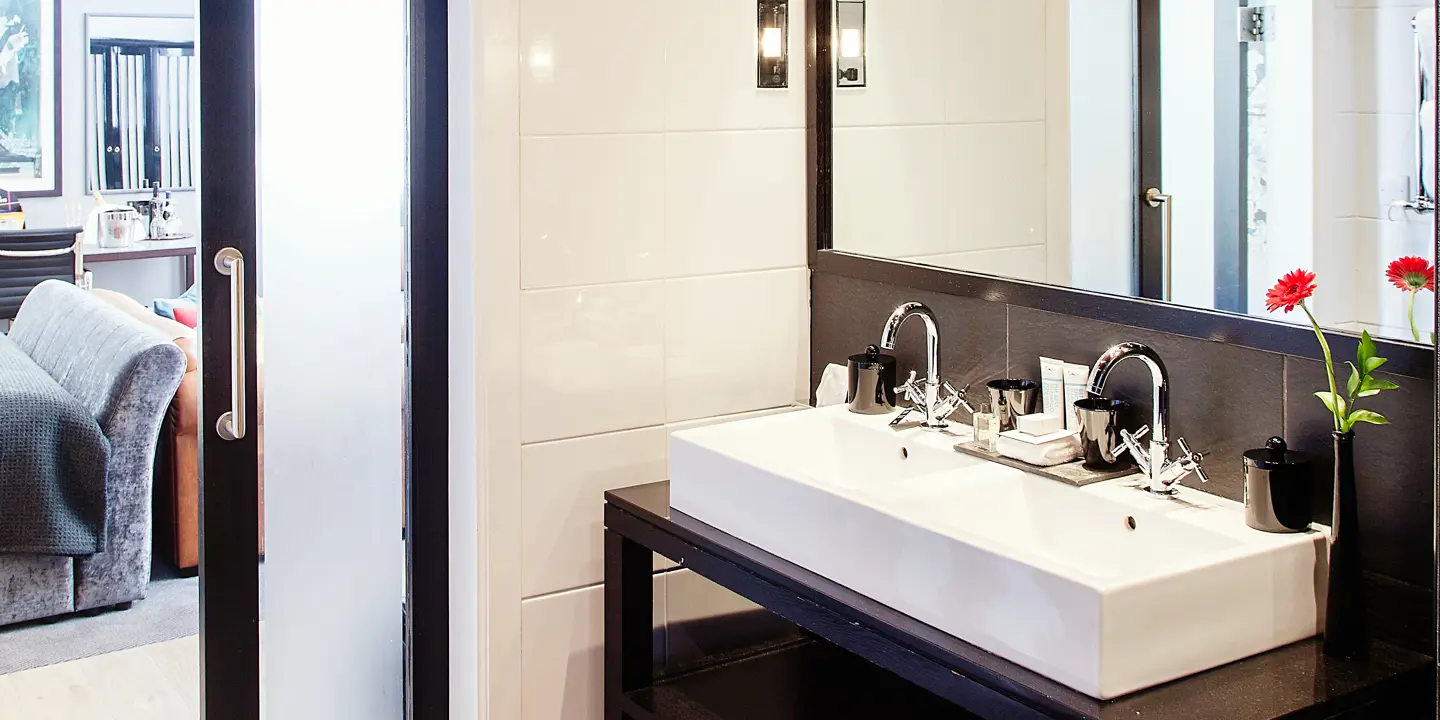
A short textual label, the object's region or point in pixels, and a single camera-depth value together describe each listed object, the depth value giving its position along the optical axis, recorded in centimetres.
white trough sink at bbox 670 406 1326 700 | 135
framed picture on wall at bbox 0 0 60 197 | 192
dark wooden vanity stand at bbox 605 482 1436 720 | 136
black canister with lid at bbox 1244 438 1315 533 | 149
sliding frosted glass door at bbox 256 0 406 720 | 207
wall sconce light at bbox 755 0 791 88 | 230
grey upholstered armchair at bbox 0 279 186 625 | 207
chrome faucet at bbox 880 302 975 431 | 204
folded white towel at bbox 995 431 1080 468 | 181
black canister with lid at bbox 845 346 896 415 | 217
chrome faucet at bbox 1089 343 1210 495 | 166
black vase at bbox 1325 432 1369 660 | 142
